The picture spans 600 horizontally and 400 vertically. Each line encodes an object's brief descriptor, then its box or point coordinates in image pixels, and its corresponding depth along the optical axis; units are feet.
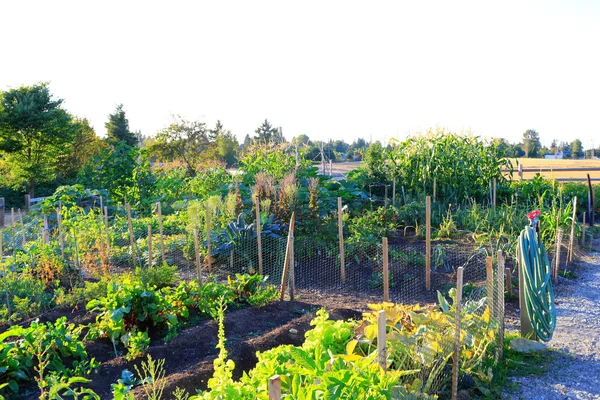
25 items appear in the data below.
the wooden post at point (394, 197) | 33.74
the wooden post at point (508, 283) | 18.80
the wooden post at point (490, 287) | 11.74
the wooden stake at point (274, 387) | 5.59
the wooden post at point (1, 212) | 44.52
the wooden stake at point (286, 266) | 17.60
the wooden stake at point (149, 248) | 20.95
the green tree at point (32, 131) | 53.06
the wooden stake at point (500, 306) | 12.14
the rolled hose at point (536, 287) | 14.01
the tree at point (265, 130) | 119.82
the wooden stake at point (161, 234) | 22.36
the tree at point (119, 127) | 74.64
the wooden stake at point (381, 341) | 8.66
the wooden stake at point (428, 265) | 20.06
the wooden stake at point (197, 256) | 18.01
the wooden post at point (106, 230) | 21.13
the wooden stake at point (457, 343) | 10.25
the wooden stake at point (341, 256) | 21.27
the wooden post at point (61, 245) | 21.31
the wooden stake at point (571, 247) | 24.28
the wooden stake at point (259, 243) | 21.44
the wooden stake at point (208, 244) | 21.80
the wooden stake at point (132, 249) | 22.60
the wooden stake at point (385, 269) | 15.98
